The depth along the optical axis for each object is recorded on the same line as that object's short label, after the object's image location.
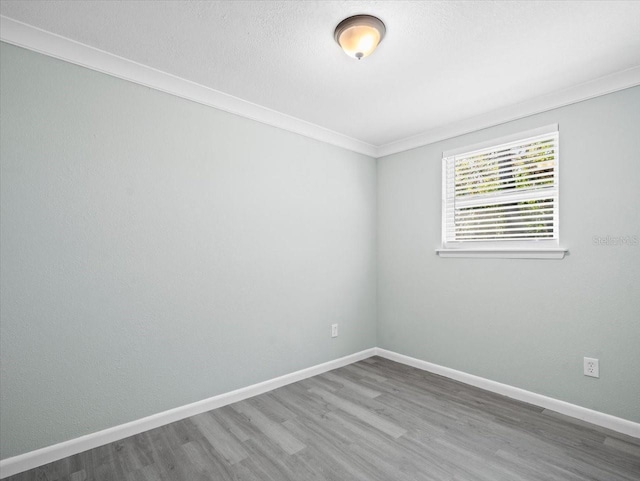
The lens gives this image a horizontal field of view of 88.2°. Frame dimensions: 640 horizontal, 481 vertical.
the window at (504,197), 2.60
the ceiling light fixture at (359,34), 1.75
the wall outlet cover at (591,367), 2.33
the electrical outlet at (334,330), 3.41
